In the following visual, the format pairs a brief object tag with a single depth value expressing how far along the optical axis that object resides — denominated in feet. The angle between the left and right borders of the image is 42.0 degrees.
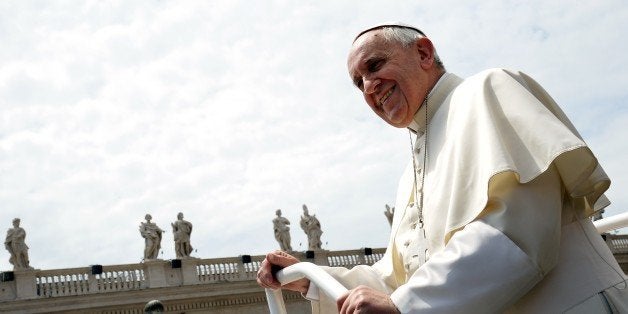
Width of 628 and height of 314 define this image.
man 6.22
